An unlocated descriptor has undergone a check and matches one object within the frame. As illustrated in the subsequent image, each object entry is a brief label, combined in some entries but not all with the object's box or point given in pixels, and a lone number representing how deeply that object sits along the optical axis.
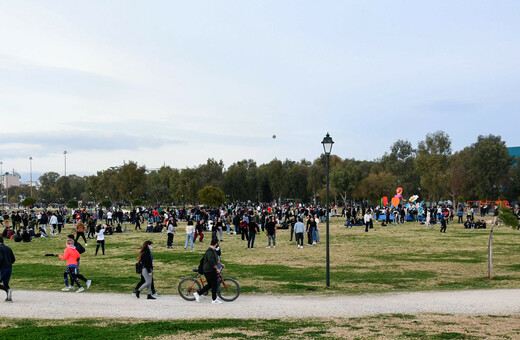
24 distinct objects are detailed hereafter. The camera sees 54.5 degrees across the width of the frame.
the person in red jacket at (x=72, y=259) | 14.39
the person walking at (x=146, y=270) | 13.33
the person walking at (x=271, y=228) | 26.25
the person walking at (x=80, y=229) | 25.94
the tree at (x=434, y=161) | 75.94
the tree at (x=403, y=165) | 101.69
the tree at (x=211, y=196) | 78.19
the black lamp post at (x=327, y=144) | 15.09
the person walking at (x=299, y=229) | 25.75
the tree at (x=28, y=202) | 86.62
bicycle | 13.30
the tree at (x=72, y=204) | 86.94
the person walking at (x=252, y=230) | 26.27
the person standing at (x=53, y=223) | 36.91
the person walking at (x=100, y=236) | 23.50
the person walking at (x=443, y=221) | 34.78
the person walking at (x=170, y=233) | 26.30
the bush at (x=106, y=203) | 91.19
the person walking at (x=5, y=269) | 12.96
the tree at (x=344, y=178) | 89.50
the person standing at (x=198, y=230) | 27.67
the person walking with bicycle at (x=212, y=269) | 12.75
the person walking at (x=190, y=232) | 26.20
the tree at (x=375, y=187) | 92.69
